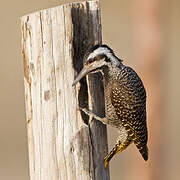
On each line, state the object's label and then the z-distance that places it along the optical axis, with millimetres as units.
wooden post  7617
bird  9234
